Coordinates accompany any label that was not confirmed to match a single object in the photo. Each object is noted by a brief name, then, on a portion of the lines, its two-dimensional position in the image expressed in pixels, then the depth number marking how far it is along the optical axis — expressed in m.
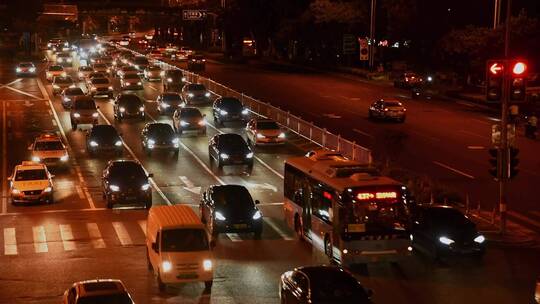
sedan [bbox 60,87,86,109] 65.81
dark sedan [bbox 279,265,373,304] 20.66
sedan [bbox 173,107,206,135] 55.03
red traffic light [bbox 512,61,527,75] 29.03
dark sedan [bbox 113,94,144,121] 60.91
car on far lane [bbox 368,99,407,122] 61.06
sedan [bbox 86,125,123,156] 48.38
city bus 25.86
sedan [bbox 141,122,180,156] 49.16
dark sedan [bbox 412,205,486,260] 28.38
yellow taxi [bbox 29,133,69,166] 45.44
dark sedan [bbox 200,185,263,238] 31.22
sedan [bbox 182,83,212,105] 69.44
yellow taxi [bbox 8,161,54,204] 37.69
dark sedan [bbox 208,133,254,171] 44.88
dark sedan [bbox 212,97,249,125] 59.69
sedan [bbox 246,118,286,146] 50.88
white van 24.06
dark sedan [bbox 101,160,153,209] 36.41
